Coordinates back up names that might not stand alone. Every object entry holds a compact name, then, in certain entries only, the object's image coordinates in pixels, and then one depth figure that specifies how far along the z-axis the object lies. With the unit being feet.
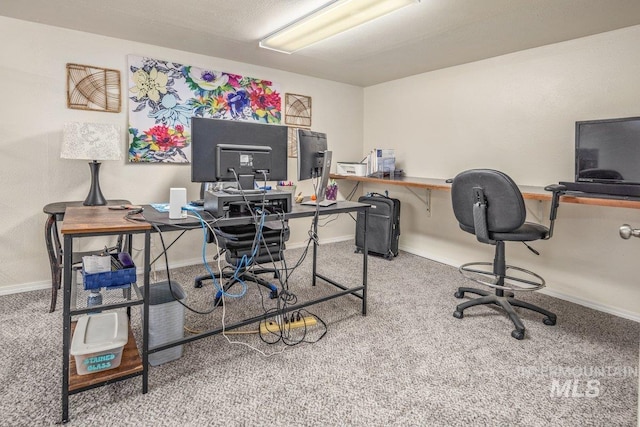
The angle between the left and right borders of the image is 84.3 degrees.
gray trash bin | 6.05
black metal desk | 5.67
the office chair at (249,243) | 7.27
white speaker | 5.94
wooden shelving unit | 4.80
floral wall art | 10.51
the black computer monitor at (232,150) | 6.38
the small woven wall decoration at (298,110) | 13.64
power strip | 7.56
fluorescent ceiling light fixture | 7.19
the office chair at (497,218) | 7.57
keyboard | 6.47
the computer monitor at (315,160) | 7.38
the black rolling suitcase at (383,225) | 13.08
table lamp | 8.31
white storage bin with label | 5.21
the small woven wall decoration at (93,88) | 9.58
